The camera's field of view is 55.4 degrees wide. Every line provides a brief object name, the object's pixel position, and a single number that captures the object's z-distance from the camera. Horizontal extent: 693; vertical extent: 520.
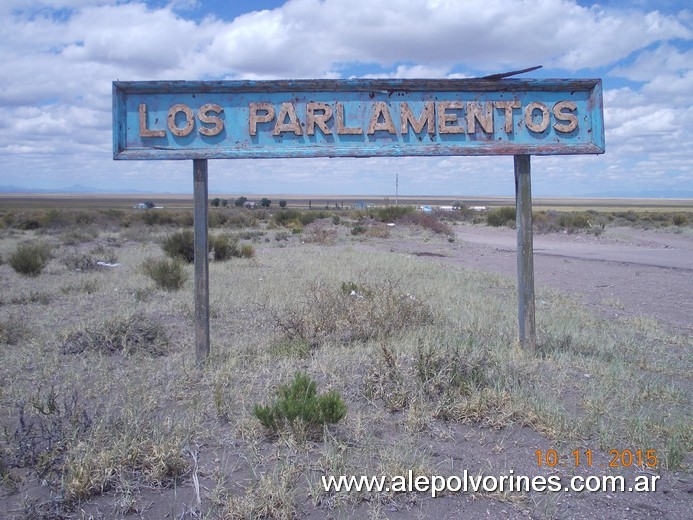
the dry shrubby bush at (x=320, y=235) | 28.02
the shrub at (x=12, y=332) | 7.77
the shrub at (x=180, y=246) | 18.81
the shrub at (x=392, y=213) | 44.84
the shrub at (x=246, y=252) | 19.90
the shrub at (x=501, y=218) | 48.75
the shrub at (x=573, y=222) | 41.65
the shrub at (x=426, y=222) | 37.34
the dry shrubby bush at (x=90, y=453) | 3.74
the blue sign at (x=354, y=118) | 6.54
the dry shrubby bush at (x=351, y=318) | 7.27
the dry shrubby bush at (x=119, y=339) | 7.08
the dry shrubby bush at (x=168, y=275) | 12.76
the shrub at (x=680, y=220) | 49.03
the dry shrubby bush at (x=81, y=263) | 16.53
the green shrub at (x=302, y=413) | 4.50
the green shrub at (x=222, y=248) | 19.38
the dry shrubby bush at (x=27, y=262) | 15.72
